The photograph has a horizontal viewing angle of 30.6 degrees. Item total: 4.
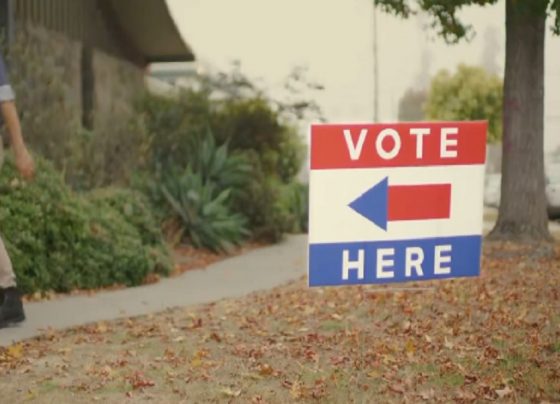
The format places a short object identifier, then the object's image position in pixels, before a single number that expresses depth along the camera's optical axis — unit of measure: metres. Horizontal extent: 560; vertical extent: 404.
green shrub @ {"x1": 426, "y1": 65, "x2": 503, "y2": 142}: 49.38
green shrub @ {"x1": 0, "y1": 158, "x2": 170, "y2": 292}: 9.27
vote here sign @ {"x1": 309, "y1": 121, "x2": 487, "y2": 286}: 5.38
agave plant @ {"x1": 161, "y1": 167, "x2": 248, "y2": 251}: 14.99
